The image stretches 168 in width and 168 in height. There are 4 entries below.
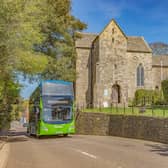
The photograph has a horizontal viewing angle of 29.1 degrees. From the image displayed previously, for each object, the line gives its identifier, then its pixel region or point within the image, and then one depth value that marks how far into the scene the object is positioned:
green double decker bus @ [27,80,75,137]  24.84
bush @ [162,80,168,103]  46.92
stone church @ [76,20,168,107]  46.38
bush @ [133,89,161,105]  45.91
